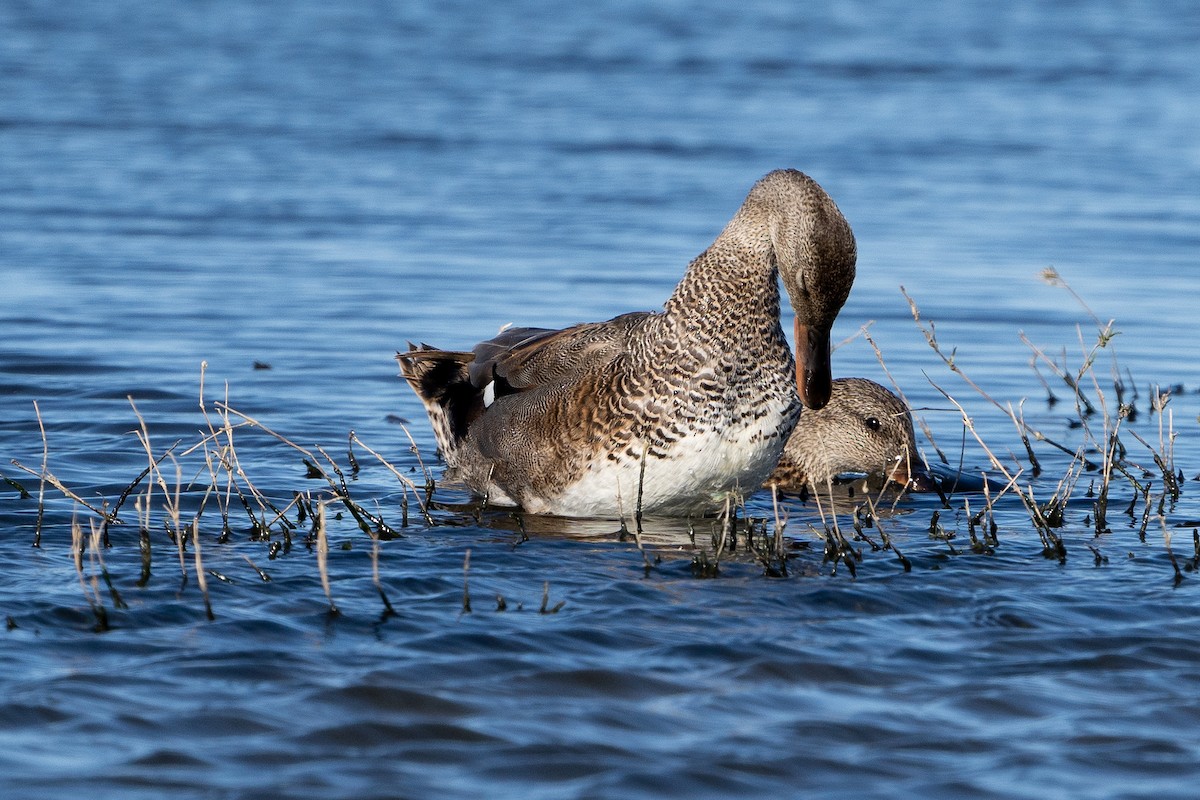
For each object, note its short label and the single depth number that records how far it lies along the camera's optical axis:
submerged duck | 15.45
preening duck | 12.00
